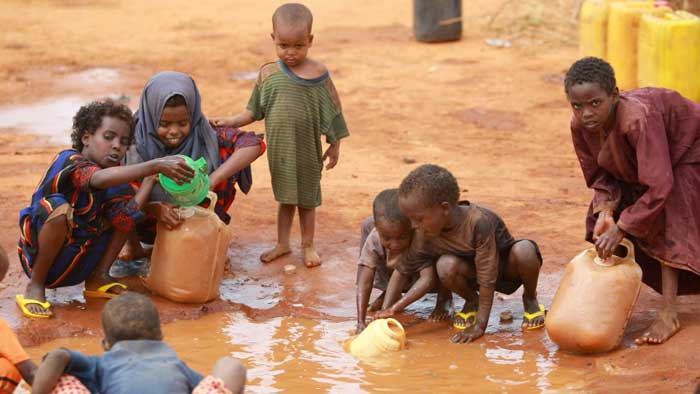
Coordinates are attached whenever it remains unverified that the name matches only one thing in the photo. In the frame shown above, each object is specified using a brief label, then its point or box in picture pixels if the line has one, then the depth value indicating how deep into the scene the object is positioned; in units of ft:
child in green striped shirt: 41.16
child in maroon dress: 32.53
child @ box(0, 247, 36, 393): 25.98
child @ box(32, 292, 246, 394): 22.98
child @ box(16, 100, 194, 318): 35.73
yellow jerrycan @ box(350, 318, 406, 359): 33.30
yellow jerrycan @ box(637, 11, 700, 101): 68.64
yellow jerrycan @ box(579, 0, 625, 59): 76.74
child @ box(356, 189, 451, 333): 33.99
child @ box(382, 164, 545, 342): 33.01
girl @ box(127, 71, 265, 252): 38.78
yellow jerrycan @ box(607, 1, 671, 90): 73.56
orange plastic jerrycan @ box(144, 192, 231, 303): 37.58
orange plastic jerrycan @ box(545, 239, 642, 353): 32.63
